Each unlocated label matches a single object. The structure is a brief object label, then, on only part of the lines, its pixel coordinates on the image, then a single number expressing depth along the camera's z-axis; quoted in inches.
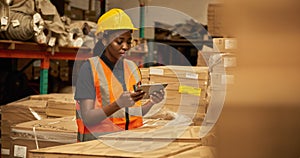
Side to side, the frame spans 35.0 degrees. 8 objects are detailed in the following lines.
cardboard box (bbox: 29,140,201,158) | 65.4
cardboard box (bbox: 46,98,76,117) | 183.5
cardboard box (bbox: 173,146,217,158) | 67.3
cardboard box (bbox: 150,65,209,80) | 181.3
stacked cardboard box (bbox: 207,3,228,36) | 218.2
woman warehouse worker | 118.1
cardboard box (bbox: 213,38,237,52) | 175.0
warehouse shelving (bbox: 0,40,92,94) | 228.8
